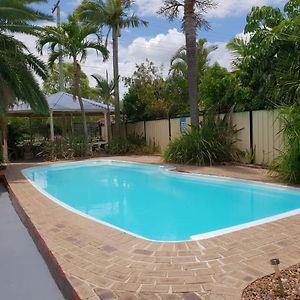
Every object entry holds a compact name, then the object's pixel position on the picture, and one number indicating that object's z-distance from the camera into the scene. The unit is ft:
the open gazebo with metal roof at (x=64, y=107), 61.03
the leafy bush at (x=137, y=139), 64.23
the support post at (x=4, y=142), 50.38
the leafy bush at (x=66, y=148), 56.29
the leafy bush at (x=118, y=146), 61.21
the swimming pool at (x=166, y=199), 21.34
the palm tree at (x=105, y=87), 60.54
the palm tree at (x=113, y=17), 57.26
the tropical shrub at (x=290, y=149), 27.43
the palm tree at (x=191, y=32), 44.27
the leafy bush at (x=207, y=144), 40.93
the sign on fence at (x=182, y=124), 52.37
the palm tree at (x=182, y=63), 67.28
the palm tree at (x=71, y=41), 53.57
